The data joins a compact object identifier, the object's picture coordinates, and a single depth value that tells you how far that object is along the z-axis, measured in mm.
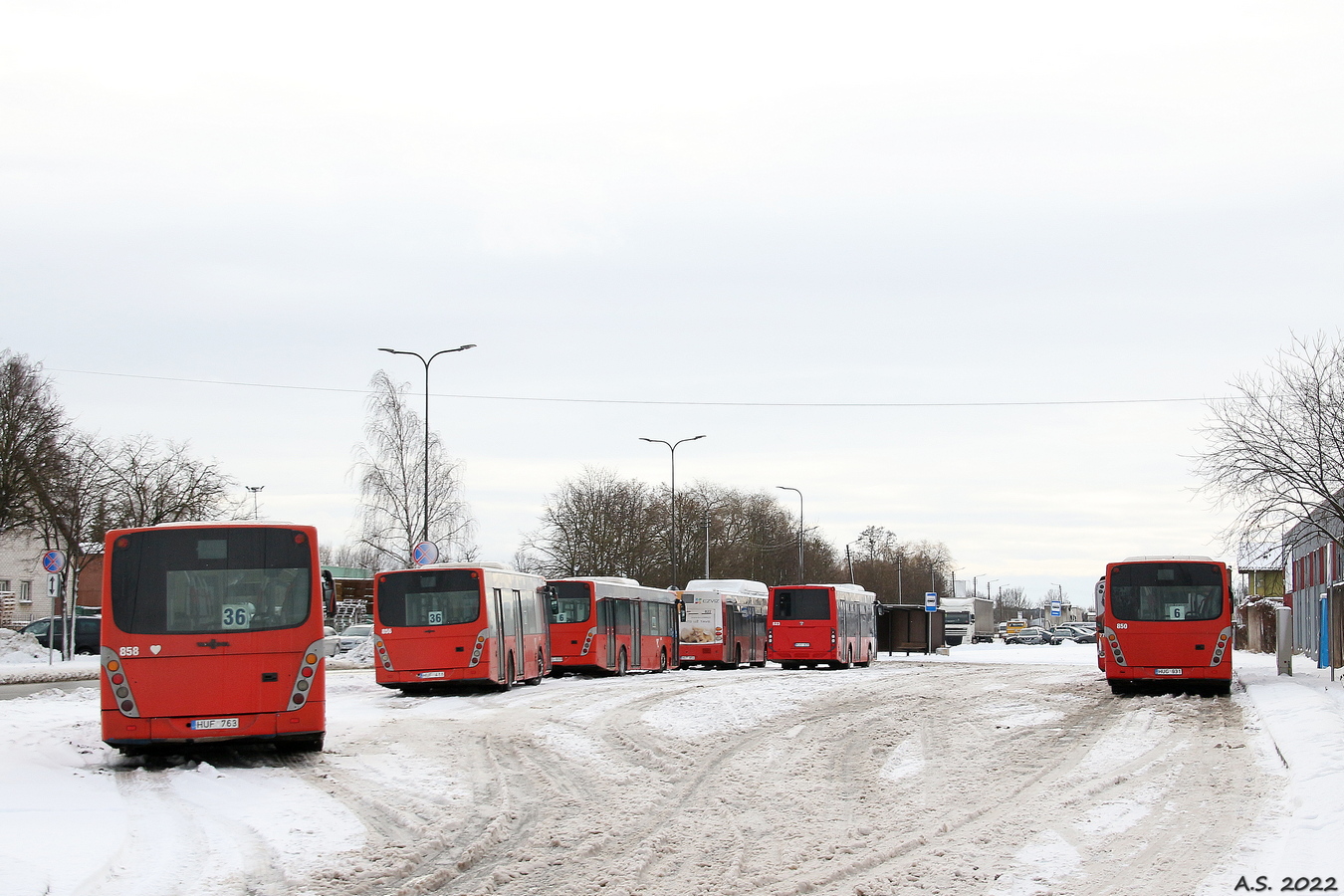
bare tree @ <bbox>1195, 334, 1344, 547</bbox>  27438
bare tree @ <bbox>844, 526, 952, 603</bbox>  129875
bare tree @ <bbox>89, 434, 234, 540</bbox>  44312
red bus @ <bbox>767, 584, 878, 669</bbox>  43094
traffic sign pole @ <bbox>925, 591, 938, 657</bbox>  62906
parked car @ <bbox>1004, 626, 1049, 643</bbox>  108250
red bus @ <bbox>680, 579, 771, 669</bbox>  44781
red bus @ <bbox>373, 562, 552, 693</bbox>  25828
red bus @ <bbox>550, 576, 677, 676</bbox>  35156
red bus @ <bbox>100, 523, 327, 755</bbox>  13812
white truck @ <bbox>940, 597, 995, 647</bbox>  97250
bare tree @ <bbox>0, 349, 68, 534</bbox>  35562
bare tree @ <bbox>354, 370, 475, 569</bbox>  54906
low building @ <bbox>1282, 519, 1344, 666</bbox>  28672
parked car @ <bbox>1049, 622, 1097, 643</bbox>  105512
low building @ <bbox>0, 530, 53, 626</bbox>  79750
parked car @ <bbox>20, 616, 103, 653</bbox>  48344
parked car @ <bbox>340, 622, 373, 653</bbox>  59656
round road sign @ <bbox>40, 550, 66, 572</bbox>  32312
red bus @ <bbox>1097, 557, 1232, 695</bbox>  25172
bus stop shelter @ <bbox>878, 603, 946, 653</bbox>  64750
